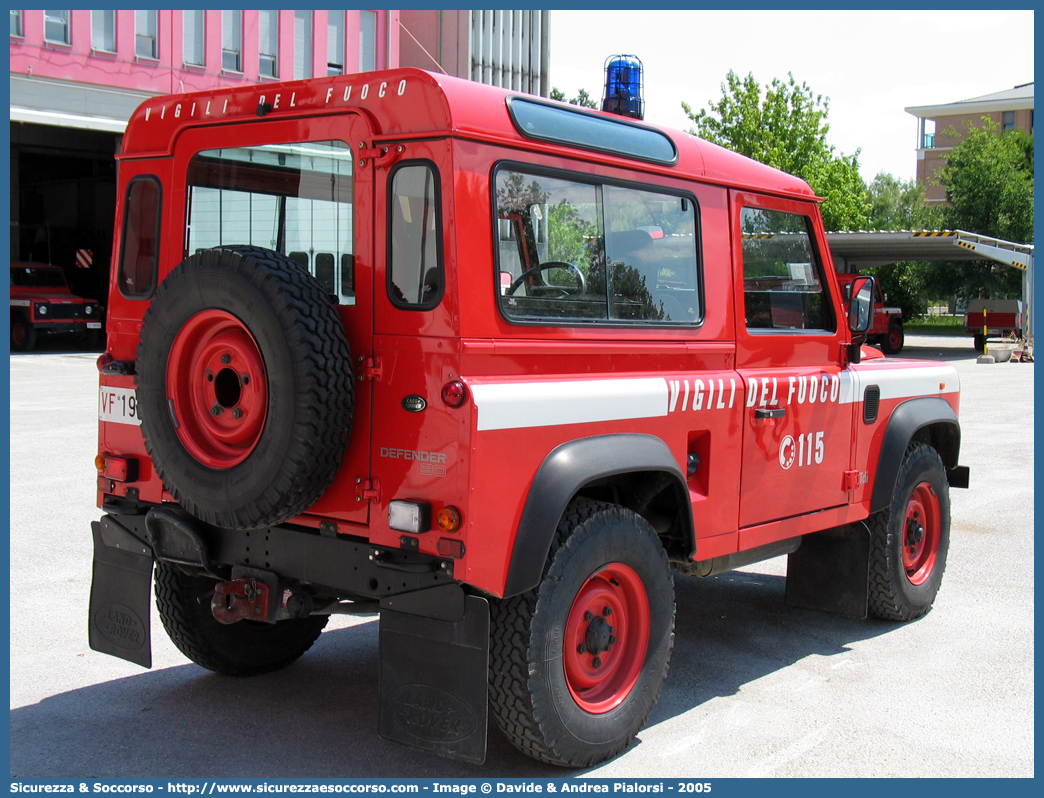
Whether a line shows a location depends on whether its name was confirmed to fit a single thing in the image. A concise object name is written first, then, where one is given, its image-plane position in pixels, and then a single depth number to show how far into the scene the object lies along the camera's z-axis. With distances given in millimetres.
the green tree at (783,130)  36094
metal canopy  26234
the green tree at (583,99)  57669
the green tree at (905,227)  44188
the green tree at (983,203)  39562
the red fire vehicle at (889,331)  29812
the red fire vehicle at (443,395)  3484
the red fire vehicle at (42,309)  24828
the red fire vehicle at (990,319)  30859
